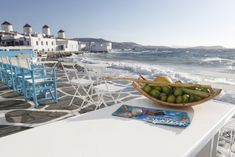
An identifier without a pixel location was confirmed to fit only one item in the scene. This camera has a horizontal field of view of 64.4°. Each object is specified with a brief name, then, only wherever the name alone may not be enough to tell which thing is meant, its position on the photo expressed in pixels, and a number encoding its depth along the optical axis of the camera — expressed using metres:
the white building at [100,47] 68.75
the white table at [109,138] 0.66
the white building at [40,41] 32.84
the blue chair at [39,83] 3.95
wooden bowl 1.11
